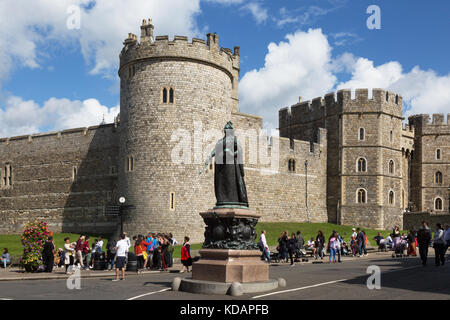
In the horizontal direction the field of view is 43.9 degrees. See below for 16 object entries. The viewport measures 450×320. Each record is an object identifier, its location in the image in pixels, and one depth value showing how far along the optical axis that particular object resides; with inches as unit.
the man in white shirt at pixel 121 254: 639.8
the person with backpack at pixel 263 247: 873.6
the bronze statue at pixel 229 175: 536.7
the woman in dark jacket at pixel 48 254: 776.3
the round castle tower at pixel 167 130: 1195.3
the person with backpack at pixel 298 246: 925.1
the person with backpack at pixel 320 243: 973.2
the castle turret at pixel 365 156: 1675.7
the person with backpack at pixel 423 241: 729.6
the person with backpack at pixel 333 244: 900.6
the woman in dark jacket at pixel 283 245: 900.1
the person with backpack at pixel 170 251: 831.1
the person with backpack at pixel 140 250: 795.4
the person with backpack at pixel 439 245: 719.1
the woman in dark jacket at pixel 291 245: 860.4
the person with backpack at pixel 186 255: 744.3
